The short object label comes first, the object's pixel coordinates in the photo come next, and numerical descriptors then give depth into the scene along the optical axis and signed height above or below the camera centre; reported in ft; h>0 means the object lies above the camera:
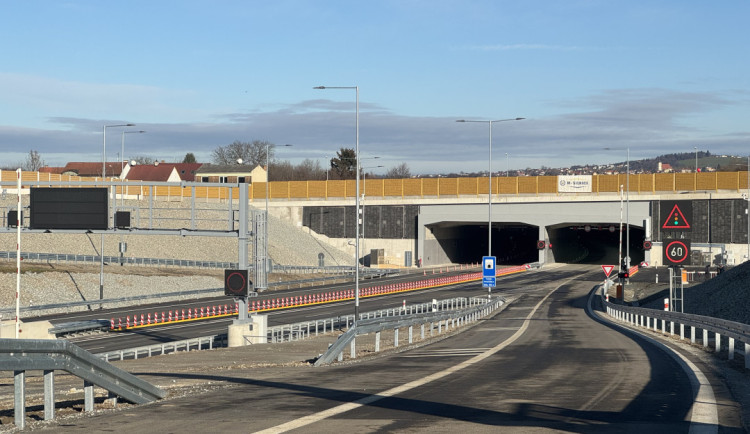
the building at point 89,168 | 604.17 +28.47
